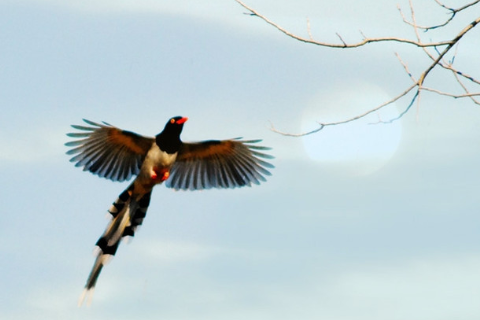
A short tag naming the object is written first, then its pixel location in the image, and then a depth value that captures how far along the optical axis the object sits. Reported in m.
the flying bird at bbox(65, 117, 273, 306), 17.00
